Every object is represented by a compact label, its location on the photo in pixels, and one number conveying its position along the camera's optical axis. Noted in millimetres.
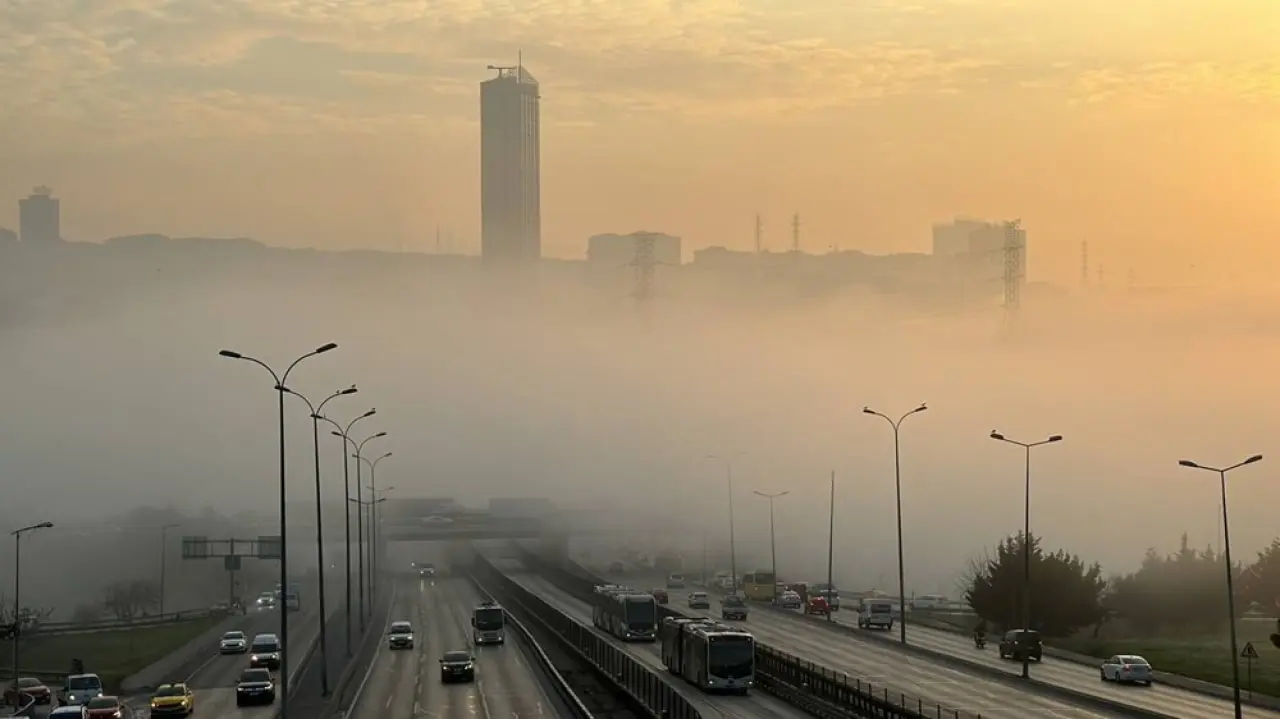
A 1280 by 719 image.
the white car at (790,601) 171875
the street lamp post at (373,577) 178425
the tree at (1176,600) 167875
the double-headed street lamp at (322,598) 84500
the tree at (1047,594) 143375
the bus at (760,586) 184125
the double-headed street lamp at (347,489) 132375
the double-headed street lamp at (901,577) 116250
